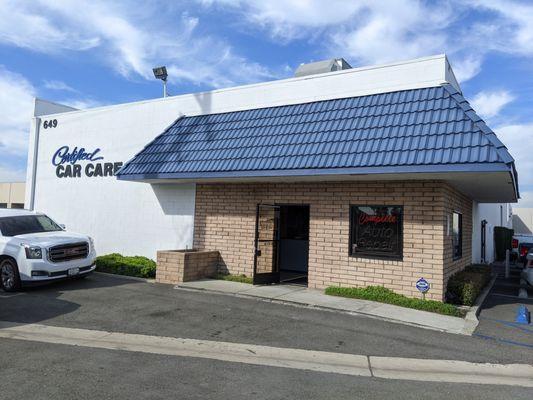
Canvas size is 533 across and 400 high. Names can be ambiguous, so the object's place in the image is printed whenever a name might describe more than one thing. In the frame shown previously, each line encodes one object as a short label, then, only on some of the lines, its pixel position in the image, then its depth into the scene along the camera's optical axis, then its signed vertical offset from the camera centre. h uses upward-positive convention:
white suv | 10.92 -0.65
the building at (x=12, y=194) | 48.28 +3.35
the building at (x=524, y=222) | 49.66 +2.35
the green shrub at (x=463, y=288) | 10.45 -1.10
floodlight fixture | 17.42 +5.99
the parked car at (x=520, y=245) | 21.02 -0.08
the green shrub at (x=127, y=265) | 13.39 -1.06
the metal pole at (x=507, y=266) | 18.81 -0.96
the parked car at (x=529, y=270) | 13.66 -0.79
